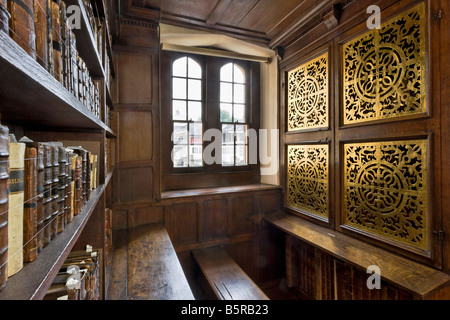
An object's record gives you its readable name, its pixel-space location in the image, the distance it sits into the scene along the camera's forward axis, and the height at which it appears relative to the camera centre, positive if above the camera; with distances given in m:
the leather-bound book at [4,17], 0.38 +0.25
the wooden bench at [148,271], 1.33 -0.78
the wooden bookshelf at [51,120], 0.40 +0.16
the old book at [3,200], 0.39 -0.07
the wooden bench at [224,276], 1.82 -1.09
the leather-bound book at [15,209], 0.44 -0.10
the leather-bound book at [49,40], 0.59 +0.33
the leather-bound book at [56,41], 0.64 +0.35
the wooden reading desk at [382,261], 1.38 -0.77
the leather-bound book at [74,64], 0.80 +0.36
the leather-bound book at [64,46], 0.71 +0.37
